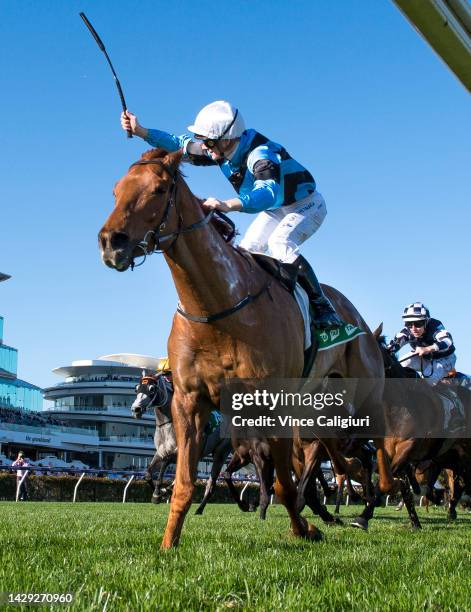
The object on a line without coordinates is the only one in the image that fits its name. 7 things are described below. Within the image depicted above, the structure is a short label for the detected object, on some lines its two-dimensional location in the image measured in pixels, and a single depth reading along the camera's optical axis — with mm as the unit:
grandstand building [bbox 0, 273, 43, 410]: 75125
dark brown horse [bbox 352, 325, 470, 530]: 9352
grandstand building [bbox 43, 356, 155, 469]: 86562
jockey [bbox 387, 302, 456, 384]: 9914
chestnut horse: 4637
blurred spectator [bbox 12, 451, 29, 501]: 22911
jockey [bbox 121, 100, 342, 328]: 5402
